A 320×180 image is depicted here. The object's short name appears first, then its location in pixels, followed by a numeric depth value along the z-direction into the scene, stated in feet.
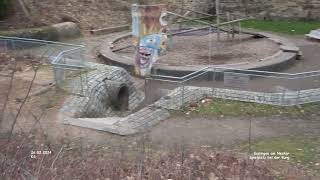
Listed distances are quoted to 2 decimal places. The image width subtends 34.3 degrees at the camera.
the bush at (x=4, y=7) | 59.34
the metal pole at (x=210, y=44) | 51.84
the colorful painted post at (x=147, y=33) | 45.11
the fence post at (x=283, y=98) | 37.17
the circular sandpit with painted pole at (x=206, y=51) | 47.39
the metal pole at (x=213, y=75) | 40.70
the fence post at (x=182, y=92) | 37.25
